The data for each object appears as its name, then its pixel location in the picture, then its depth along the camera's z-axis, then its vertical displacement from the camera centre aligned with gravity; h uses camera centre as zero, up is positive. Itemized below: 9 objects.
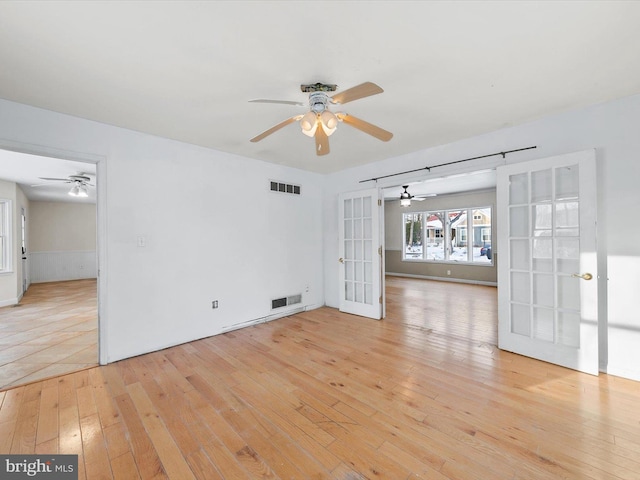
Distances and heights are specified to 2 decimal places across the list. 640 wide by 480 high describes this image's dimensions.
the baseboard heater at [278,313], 3.90 -1.22
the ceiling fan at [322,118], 2.09 +0.97
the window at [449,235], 7.54 +0.09
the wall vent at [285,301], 4.38 -1.04
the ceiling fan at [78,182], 5.19 +1.24
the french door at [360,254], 4.31 -0.26
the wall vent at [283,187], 4.35 +0.89
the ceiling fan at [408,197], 6.60 +1.13
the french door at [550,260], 2.55 -0.25
